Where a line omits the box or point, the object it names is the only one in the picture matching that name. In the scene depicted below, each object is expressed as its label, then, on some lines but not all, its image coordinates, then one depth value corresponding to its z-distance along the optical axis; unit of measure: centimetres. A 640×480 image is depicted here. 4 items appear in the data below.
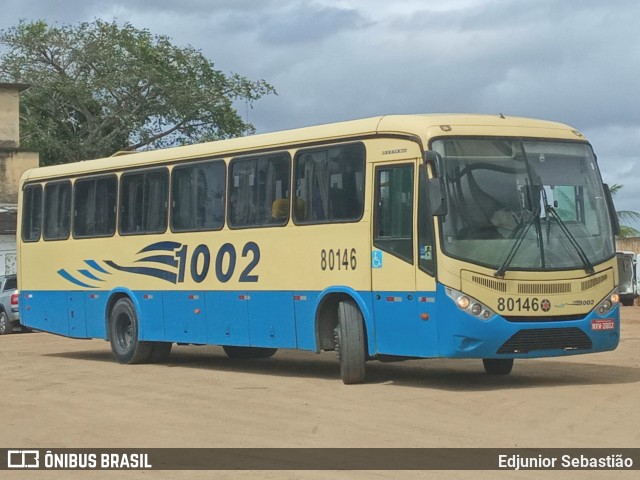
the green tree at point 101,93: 6088
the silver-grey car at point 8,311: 3678
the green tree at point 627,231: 5636
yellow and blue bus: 1578
